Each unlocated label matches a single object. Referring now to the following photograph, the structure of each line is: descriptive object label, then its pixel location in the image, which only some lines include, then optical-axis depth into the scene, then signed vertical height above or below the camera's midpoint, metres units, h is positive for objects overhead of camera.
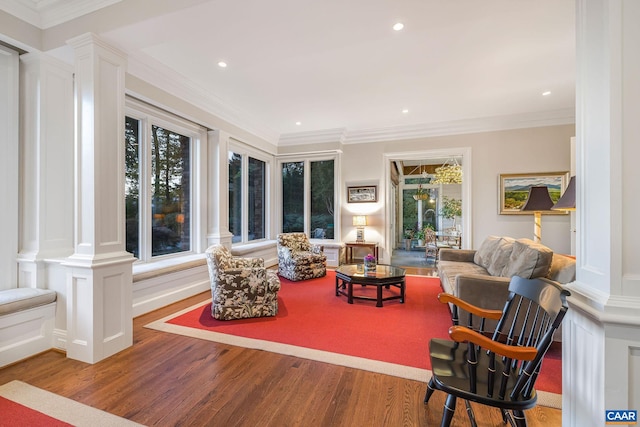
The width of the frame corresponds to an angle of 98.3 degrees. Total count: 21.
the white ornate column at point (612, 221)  1.05 -0.03
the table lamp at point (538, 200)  3.57 +0.17
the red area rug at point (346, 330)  2.32 -1.24
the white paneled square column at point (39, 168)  2.55 +0.43
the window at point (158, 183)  3.74 +0.46
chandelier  7.23 +1.03
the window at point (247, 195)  5.62 +0.41
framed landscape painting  5.27 +0.51
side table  6.13 -0.73
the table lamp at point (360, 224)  6.26 -0.24
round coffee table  3.62 -0.87
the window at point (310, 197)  6.68 +0.40
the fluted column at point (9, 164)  2.47 +0.45
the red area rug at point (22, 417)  1.64 -1.24
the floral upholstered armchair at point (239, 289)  3.20 -0.89
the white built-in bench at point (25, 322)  2.23 -0.92
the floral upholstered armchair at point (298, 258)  4.98 -0.83
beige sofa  2.59 -0.60
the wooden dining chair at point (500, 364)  1.23 -0.82
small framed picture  6.33 +0.45
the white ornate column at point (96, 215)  2.31 -0.01
